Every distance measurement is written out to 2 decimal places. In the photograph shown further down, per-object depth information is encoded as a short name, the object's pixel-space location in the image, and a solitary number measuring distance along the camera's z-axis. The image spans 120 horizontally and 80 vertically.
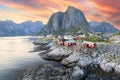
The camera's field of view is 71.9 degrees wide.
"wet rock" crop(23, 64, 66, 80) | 23.12
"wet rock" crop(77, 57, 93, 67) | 32.05
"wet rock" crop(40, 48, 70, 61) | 39.89
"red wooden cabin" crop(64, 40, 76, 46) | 44.49
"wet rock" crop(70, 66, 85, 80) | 22.87
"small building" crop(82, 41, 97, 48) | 37.80
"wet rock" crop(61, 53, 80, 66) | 33.96
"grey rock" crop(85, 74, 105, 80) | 22.64
